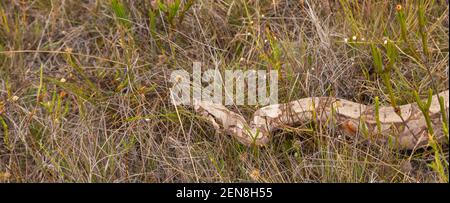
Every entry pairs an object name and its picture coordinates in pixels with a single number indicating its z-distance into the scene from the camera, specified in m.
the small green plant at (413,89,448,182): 3.63
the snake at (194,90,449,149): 4.33
